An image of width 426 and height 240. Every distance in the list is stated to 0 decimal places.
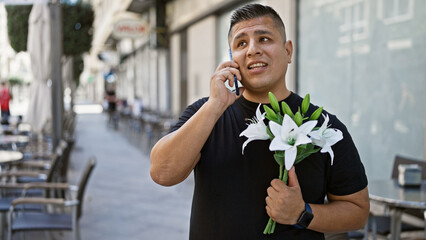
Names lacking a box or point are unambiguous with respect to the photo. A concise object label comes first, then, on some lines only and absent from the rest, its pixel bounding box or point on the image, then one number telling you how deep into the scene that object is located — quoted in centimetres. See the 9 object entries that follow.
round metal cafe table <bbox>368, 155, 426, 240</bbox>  369
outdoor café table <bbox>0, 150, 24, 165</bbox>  539
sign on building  1543
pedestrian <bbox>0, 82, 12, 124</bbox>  1661
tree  1256
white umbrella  822
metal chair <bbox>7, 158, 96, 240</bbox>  394
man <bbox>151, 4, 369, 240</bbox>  147
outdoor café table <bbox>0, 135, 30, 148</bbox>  771
